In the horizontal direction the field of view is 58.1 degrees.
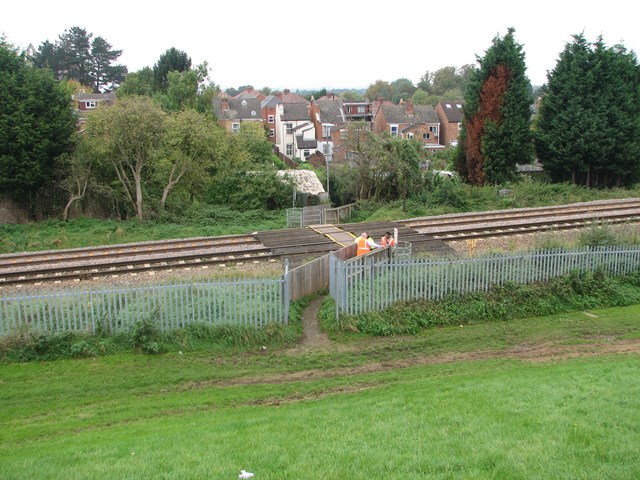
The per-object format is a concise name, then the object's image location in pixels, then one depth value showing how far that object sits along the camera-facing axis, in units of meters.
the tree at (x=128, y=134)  30.98
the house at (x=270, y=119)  83.06
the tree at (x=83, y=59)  97.12
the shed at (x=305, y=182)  38.56
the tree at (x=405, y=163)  34.66
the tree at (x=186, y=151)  33.16
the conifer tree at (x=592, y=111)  36.75
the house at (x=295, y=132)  77.19
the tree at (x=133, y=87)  62.62
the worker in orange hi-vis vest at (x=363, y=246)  17.38
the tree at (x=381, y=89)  161.75
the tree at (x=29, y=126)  29.55
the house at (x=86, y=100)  77.50
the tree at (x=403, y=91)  162.80
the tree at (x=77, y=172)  31.33
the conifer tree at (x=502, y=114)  37.94
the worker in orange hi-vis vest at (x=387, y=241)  17.82
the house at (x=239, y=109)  87.62
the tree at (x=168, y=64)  72.69
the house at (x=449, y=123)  84.75
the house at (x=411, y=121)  82.38
